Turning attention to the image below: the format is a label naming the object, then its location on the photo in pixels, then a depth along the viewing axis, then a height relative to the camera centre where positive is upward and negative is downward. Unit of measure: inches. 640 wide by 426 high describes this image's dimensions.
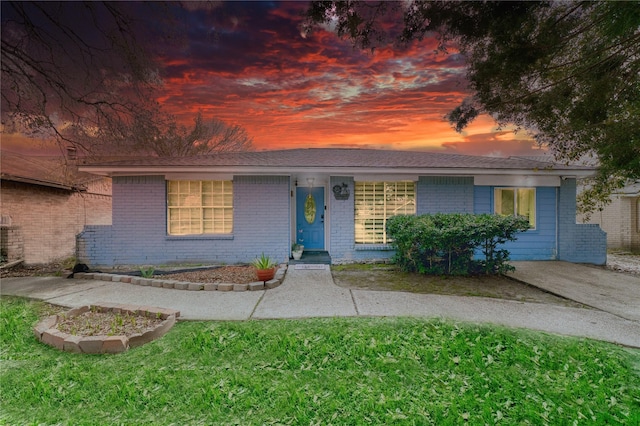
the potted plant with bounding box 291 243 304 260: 345.4 -40.4
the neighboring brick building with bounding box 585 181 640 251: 495.8 -6.3
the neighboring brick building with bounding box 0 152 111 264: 356.8 +9.0
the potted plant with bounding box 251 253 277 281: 256.1 -46.2
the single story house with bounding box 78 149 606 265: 339.9 +12.4
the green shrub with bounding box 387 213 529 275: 265.0 -22.5
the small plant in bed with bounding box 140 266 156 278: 277.5 -53.4
